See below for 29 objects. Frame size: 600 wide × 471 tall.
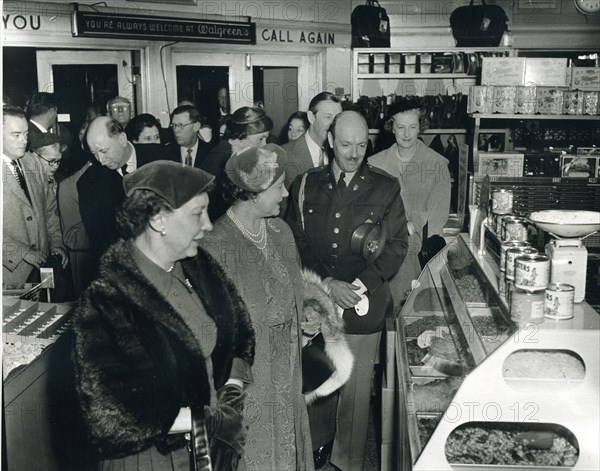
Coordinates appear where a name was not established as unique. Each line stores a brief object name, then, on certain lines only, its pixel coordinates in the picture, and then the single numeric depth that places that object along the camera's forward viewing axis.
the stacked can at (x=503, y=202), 2.54
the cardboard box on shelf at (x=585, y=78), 4.66
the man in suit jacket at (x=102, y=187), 3.46
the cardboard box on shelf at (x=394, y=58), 5.78
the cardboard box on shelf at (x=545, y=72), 4.62
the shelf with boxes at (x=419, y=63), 5.76
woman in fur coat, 1.60
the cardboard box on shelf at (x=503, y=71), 4.67
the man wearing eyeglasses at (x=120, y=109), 5.46
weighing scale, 1.85
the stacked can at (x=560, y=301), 1.76
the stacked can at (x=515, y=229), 2.23
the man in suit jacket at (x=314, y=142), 3.92
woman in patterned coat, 2.18
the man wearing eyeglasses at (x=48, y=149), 4.03
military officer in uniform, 2.94
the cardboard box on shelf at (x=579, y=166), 4.27
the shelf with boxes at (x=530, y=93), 4.63
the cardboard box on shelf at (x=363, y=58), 5.81
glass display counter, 1.76
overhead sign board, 5.18
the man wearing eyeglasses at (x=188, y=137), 4.95
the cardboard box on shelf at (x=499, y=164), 4.58
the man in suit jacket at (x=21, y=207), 3.41
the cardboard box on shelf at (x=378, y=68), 5.79
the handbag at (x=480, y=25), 5.77
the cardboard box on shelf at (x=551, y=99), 4.62
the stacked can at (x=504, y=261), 2.03
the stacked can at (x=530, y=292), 1.77
